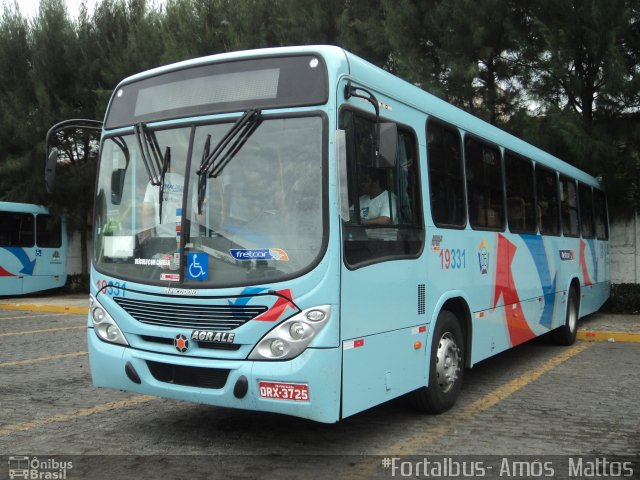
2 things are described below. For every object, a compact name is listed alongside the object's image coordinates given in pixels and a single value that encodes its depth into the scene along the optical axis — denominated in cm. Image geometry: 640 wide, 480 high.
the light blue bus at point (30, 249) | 1948
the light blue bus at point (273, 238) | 462
